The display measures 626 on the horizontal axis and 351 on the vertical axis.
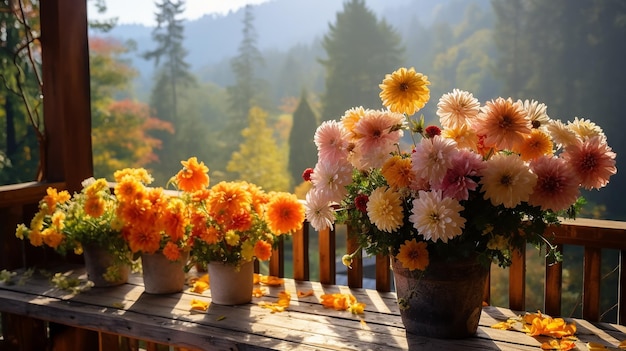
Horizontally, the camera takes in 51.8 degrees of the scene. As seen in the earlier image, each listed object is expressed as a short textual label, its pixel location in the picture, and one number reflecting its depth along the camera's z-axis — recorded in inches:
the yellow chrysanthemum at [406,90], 62.7
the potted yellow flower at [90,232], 83.4
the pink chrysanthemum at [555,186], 56.9
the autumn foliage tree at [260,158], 458.9
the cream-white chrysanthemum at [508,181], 56.1
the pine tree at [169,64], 499.5
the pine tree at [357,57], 453.7
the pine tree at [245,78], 491.2
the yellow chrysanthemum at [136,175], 83.0
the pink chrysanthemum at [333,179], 63.9
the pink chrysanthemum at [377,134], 62.7
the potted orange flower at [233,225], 74.8
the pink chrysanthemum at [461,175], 56.7
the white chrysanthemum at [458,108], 61.1
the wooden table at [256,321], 65.7
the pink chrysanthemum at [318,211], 66.6
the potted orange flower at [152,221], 78.2
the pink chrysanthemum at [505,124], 58.5
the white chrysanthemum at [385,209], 59.3
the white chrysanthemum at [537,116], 61.0
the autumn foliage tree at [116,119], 430.6
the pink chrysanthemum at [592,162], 58.1
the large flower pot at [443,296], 62.7
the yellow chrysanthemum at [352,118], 65.4
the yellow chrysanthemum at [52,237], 85.7
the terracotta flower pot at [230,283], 77.8
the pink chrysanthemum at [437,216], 56.1
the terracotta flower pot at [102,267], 86.2
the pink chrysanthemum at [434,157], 57.1
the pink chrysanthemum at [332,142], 64.8
